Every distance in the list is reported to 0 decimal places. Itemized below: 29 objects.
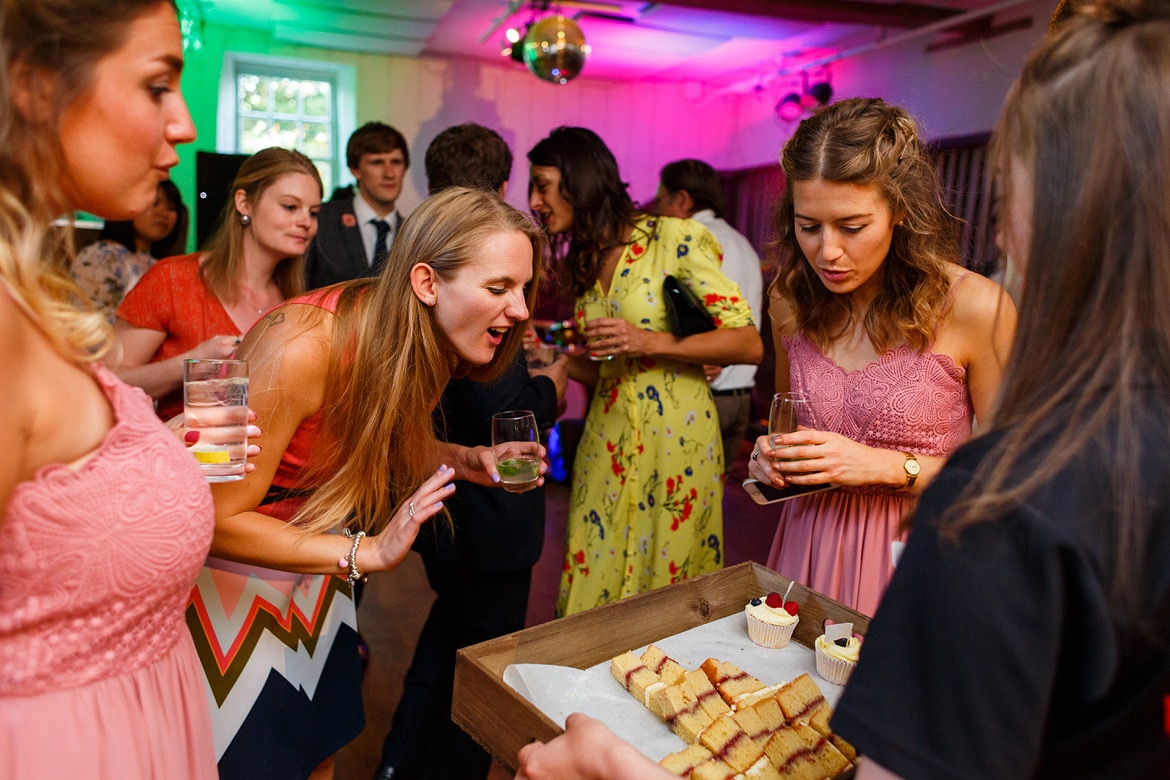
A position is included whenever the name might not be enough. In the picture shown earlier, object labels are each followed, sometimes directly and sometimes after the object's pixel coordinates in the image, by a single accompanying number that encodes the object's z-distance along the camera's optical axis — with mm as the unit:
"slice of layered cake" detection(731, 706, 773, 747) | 1195
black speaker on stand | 4559
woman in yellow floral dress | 2740
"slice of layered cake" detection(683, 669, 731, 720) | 1253
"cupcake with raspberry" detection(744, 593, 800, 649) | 1470
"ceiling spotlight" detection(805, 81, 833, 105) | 7335
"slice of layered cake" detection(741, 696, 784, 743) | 1229
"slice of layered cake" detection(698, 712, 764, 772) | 1144
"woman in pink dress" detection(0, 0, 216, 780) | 878
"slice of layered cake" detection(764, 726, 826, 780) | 1128
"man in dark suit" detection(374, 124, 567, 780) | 2254
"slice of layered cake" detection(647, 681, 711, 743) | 1213
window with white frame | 7672
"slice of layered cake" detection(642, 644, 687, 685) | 1301
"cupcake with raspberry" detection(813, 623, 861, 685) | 1355
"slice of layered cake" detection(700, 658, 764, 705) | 1304
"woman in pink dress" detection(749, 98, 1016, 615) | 1703
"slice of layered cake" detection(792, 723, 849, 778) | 1133
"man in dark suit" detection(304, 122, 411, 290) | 3781
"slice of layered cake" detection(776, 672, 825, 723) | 1249
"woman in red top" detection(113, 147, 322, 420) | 2498
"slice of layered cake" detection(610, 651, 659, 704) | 1300
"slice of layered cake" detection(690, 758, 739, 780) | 1084
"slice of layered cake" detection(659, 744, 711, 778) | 1105
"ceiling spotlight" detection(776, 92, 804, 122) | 7684
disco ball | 5188
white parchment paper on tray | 1241
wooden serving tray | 1129
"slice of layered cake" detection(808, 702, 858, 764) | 1155
